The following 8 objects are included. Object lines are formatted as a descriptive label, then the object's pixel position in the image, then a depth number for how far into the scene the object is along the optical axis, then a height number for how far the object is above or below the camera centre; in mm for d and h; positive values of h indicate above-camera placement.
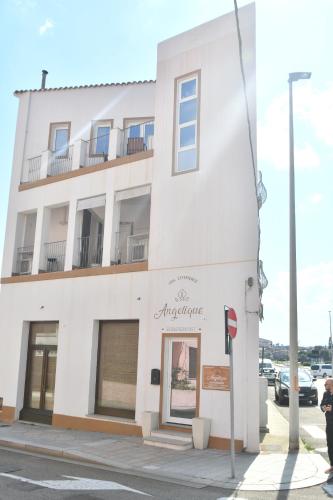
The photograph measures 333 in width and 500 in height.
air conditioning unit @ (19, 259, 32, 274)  17391 +3125
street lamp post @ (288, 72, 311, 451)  11164 +1383
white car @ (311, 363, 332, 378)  52103 -263
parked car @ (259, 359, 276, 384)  37875 -496
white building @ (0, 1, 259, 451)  12031 +3137
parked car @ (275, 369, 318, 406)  21812 -1001
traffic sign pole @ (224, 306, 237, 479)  8412 +512
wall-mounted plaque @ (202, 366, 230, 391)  11367 -316
